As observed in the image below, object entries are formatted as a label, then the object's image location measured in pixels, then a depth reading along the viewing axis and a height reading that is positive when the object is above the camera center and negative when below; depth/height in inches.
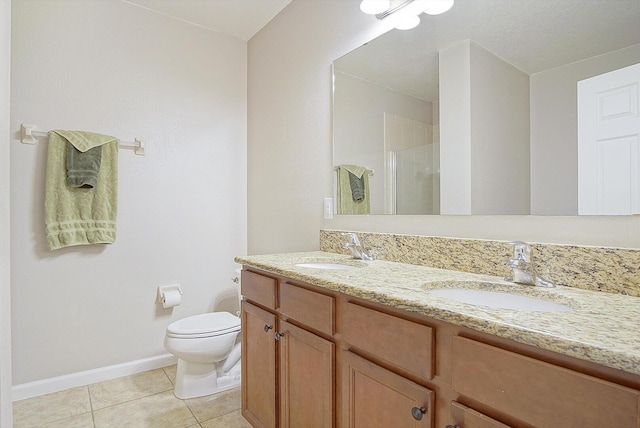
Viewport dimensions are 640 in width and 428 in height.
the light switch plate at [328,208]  81.6 +1.2
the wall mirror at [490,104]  43.2 +17.3
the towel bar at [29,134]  79.5 +19.0
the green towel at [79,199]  81.1 +3.8
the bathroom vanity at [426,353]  23.6 -12.9
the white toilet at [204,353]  76.9 -31.7
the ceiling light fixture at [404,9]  60.6 +38.0
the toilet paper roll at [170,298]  95.8 -23.7
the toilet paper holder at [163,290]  97.3 -21.7
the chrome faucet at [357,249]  67.1 -7.1
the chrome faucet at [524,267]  42.7 -7.0
